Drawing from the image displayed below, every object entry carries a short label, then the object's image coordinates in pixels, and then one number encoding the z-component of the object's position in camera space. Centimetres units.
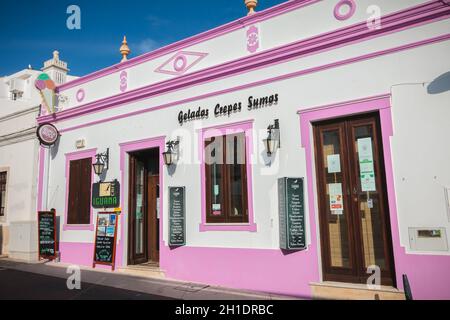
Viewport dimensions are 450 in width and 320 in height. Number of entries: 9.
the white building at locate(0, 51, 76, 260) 1018
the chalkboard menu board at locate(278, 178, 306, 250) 591
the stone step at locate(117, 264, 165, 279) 765
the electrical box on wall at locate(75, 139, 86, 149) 947
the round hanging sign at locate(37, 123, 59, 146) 962
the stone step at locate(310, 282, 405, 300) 515
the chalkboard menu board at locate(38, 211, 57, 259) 945
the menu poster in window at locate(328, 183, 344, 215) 586
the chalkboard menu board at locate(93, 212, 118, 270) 836
